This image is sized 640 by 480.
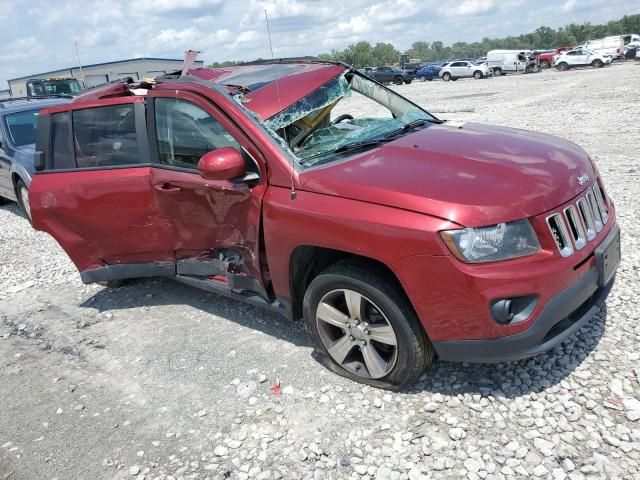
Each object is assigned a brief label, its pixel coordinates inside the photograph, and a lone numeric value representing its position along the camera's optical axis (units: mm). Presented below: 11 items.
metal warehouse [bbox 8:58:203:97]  44562
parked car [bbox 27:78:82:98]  21656
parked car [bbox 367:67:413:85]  43188
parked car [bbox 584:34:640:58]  42281
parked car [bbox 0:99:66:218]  7699
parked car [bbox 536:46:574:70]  47188
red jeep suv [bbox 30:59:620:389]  2600
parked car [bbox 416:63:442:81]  47312
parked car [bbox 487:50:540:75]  43094
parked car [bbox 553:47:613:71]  40000
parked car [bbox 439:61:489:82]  42750
